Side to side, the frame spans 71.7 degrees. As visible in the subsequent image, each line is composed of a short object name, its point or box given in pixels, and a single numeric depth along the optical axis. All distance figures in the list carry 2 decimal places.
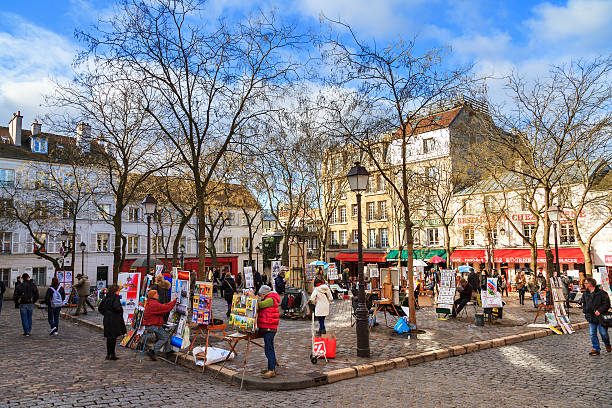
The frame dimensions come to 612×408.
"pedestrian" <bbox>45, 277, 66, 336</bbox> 12.01
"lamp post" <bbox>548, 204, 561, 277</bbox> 15.48
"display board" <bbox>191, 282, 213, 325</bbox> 8.61
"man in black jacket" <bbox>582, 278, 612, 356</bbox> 8.91
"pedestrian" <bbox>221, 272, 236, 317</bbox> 15.83
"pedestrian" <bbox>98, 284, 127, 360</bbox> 8.62
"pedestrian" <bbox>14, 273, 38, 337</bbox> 11.79
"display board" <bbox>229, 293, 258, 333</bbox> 7.17
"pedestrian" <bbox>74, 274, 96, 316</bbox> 16.69
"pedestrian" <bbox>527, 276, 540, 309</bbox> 17.59
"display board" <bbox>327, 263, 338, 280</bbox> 23.44
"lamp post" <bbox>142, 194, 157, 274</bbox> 13.26
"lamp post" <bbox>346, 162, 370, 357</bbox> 8.77
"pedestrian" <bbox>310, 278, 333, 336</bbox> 10.46
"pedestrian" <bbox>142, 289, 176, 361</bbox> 8.32
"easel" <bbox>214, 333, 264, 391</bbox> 7.35
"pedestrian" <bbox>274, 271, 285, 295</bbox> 16.72
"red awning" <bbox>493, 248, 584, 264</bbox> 27.73
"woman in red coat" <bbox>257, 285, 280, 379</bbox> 7.17
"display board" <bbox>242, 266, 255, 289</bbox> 17.58
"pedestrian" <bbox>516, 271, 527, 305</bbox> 19.93
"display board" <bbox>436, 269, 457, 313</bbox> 14.72
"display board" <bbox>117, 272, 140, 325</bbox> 11.61
